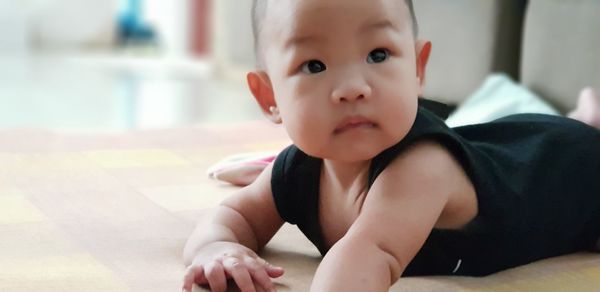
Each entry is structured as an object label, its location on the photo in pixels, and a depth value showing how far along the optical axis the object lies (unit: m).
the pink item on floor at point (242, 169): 1.20
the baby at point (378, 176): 0.75
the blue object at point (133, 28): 4.22
